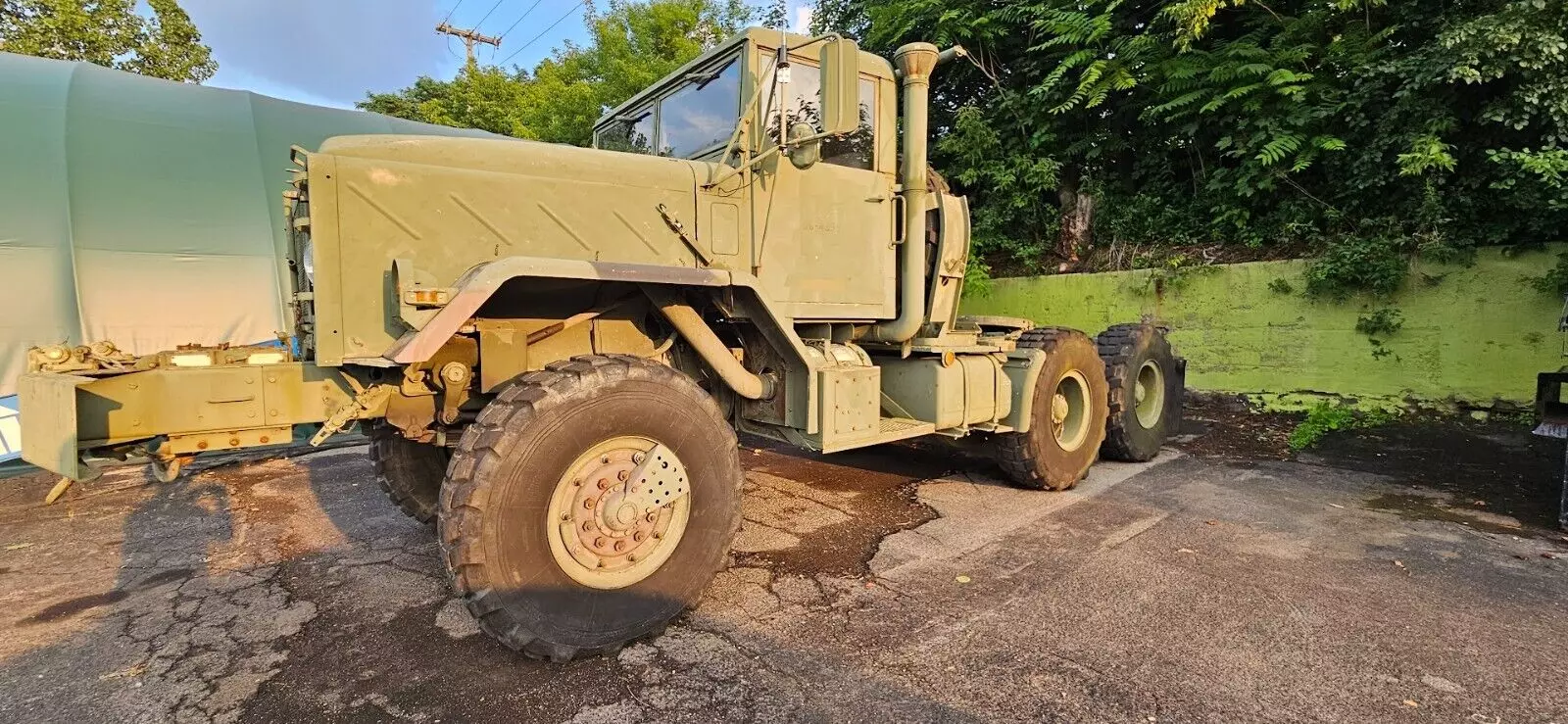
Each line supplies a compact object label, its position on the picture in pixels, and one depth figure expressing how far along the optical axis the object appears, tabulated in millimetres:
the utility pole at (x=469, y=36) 27431
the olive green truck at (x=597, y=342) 2641
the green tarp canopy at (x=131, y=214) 7523
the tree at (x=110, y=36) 14945
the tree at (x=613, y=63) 14422
